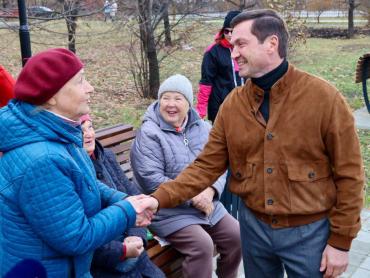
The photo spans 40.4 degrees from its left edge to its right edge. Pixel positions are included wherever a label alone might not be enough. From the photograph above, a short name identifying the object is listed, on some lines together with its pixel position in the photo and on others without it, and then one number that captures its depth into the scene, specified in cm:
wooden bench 342
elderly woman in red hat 203
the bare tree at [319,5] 3200
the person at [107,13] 958
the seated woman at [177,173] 342
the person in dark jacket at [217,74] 538
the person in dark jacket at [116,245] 280
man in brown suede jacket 229
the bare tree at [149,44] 1029
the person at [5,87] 314
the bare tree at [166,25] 1072
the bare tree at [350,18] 2652
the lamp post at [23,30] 424
